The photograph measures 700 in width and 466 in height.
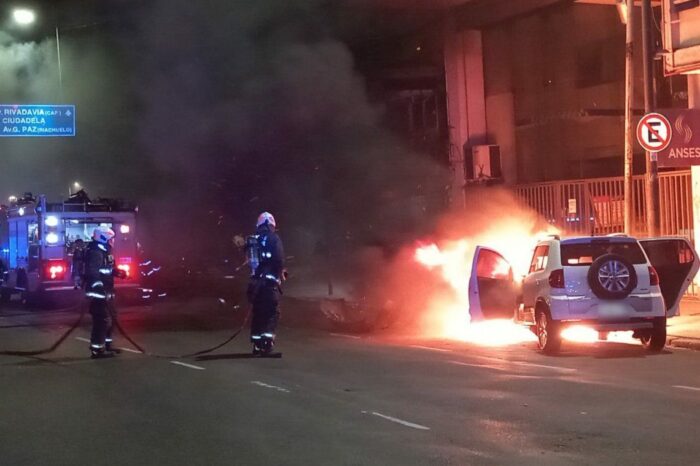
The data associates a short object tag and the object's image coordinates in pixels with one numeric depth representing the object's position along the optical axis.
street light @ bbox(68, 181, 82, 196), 29.74
